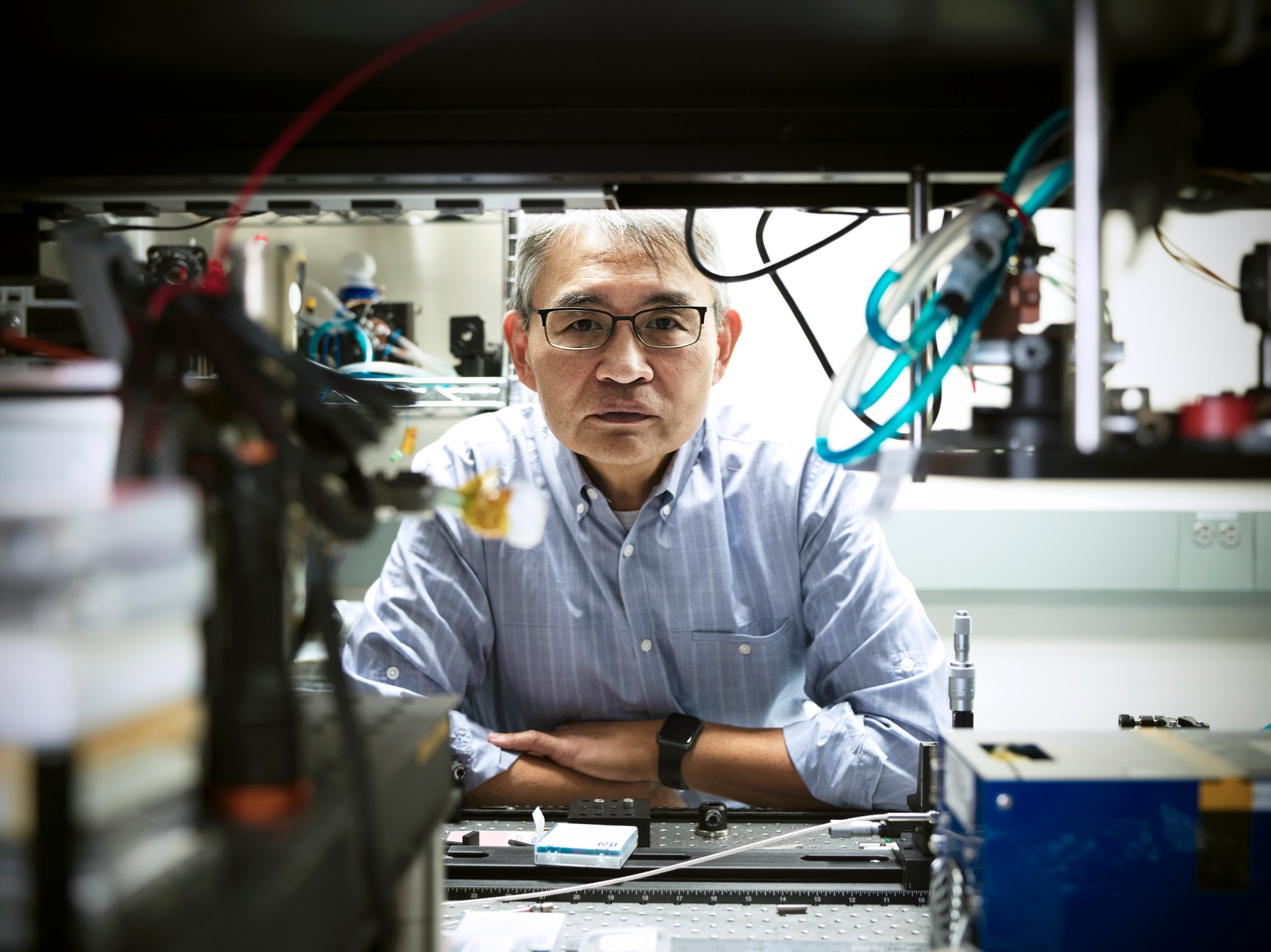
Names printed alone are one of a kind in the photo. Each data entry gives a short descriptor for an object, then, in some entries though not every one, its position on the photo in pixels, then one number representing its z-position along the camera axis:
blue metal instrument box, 0.62
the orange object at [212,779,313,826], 0.42
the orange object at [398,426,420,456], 2.20
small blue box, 0.93
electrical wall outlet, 2.50
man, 1.45
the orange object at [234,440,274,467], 0.43
